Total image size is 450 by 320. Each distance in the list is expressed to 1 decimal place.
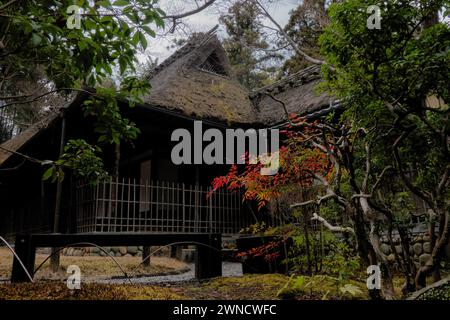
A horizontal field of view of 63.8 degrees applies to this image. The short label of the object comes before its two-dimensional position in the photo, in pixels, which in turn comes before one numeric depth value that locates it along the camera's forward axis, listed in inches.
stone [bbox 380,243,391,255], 243.2
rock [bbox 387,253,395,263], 230.0
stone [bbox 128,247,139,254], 377.1
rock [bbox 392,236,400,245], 240.8
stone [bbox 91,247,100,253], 363.8
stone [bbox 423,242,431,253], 227.3
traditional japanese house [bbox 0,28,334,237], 289.7
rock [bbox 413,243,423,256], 231.3
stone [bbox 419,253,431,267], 224.3
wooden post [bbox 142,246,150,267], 300.1
